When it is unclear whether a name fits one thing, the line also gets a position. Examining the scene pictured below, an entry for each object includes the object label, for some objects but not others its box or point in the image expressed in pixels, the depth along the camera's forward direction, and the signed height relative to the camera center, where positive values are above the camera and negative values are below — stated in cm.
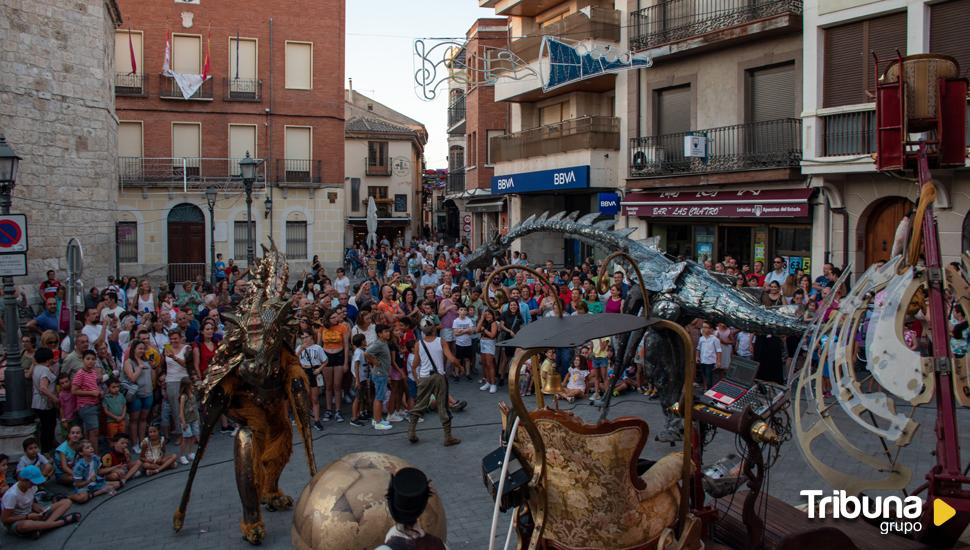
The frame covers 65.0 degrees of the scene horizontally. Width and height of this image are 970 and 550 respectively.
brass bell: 684 -114
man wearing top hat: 394 -132
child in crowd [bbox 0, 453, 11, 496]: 790 -220
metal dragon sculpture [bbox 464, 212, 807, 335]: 841 -36
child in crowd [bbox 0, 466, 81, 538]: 783 -262
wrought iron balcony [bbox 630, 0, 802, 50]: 1844 +639
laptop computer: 583 -98
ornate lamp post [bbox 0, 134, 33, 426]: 972 -129
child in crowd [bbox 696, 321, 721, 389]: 1236 -153
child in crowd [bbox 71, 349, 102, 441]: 959 -167
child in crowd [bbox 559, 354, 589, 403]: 1297 -205
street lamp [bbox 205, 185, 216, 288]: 2357 +196
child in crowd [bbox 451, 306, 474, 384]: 1428 -147
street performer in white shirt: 1059 -171
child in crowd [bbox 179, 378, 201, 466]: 1027 -220
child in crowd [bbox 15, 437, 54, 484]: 809 -213
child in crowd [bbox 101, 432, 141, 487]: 930 -254
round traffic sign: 988 +37
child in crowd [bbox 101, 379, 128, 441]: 991 -194
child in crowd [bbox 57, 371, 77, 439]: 965 -181
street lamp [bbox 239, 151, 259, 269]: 1833 +213
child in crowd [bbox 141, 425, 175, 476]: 969 -250
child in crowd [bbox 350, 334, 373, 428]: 1180 -182
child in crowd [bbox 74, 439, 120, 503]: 888 -255
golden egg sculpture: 480 -162
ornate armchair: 449 -134
